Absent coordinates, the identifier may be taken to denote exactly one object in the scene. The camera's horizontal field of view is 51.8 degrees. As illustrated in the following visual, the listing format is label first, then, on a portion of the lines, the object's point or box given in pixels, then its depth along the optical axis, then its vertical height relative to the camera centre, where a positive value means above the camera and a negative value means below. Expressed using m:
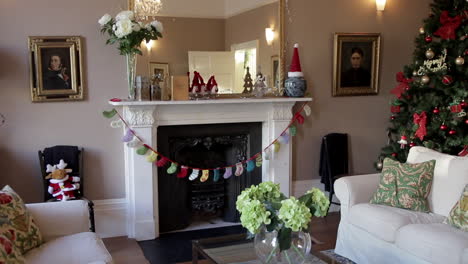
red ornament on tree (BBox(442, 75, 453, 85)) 4.67 +0.08
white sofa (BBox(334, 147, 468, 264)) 3.13 -0.97
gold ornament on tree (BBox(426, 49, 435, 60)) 4.84 +0.34
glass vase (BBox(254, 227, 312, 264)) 2.63 -0.88
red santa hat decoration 4.79 +0.21
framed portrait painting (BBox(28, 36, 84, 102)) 4.21 +0.17
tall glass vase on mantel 4.32 +0.13
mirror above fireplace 4.55 +0.44
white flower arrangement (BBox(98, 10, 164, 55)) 4.03 +0.49
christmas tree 4.64 -0.01
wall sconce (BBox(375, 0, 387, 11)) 5.22 +0.90
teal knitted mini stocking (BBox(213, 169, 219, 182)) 4.64 -0.84
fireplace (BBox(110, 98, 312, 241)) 4.39 -0.32
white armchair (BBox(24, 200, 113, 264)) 2.81 -0.97
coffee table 2.88 -1.02
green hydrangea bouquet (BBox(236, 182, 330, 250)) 2.52 -0.66
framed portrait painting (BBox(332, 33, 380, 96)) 5.16 +0.26
